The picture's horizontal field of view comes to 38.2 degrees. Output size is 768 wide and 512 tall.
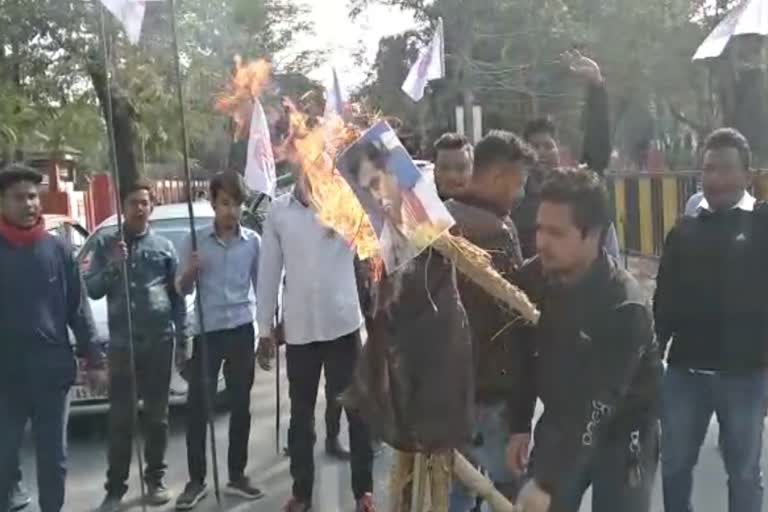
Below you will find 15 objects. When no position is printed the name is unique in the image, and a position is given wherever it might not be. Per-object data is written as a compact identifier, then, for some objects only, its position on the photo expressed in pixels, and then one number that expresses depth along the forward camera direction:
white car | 7.36
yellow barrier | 14.16
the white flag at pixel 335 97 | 4.90
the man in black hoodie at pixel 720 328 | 4.30
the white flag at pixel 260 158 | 6.25
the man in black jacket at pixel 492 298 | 3.90
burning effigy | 3.16
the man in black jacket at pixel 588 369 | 3.17
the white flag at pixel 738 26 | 7.33
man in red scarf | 5.13
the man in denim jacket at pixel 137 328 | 5.96
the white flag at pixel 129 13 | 5.75
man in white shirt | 5.47
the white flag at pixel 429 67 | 9.93
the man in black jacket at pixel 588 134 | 5.75
